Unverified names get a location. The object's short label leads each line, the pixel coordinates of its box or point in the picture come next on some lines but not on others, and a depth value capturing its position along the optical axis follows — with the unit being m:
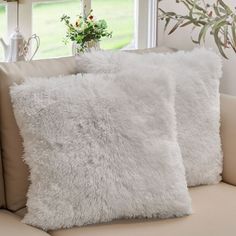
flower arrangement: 2.69
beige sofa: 1.75
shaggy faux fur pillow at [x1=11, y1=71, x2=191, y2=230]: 1.76
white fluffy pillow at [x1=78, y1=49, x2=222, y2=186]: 2.08
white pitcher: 2.51
